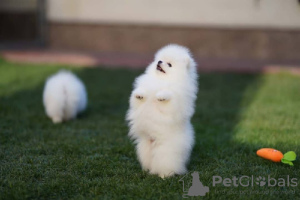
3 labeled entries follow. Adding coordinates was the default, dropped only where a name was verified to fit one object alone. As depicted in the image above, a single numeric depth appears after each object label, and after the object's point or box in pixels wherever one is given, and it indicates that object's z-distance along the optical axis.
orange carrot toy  3.63
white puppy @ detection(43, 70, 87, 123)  5.17
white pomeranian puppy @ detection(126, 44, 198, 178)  3.19
